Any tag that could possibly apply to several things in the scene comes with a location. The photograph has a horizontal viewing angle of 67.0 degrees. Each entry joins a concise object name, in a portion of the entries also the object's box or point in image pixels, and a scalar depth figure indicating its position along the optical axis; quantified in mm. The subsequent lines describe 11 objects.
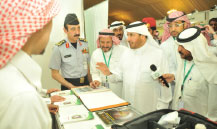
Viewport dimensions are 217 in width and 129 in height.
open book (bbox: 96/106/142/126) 1345
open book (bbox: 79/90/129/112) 1565
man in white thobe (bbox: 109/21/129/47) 4480
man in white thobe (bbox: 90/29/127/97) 3096
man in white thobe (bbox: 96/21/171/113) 2525
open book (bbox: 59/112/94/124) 1360
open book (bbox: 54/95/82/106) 1764
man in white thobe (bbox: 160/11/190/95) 3157
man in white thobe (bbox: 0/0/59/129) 700
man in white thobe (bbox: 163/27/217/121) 2064
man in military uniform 3018
